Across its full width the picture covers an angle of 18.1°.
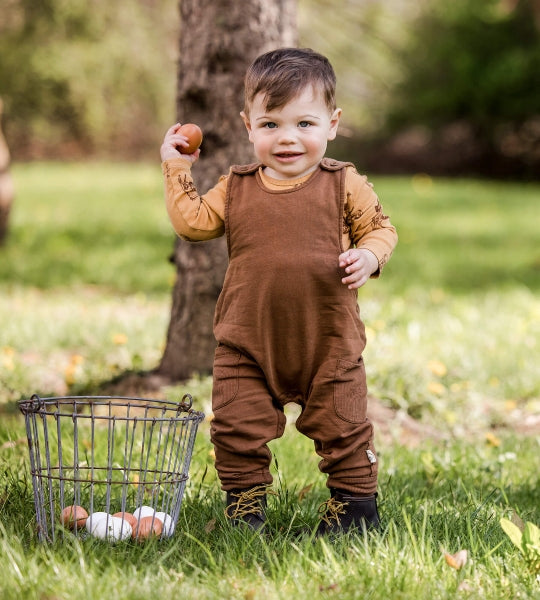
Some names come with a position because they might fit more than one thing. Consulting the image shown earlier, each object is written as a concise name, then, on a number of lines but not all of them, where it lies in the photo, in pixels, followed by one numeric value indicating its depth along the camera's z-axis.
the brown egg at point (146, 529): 4.60
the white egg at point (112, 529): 4.57
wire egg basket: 4.60
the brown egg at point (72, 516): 4.71
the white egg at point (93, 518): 4.64
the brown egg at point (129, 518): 4.68
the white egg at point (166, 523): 4.69
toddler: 4.76
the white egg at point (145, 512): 4.80
